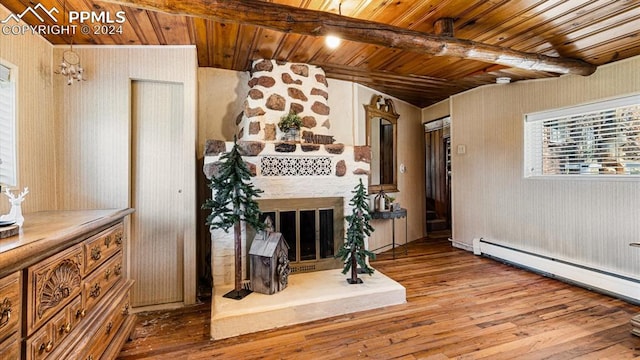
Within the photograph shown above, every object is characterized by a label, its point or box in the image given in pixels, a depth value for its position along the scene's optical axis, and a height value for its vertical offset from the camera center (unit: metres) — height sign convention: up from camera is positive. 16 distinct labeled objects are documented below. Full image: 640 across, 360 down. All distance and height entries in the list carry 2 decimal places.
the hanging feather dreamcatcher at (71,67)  2.30 +0.94
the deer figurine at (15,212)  1.48 -0.14
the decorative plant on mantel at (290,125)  3.18 +0.61
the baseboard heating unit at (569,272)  2.84 -1.02
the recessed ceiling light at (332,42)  2.22 +1.23
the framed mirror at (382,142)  4.52 +0.62
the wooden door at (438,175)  6.21 +0.11
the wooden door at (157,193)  2.77 -0.09
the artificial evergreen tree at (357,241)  2.94 -0.60
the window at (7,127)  1.97 +0.39
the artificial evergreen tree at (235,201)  2.54 -0.17
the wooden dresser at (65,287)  1.11 -0.50
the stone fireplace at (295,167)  2.97 +0.16
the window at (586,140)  2.96 +0.44
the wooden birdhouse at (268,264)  2.68 -0.76
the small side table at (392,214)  4.20 -0.49
